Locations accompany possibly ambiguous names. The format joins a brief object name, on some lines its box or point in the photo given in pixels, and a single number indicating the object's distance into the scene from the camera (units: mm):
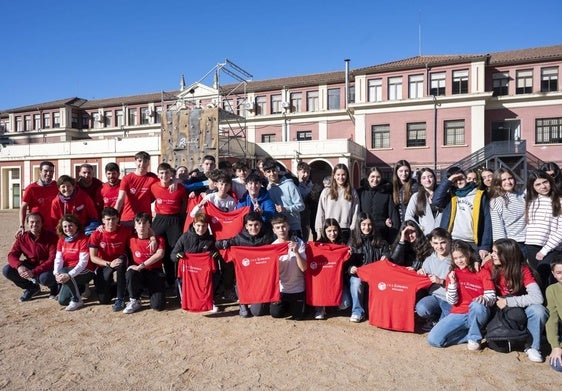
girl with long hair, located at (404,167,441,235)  5660
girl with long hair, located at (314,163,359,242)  5949
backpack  4137
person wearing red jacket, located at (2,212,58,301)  6121
